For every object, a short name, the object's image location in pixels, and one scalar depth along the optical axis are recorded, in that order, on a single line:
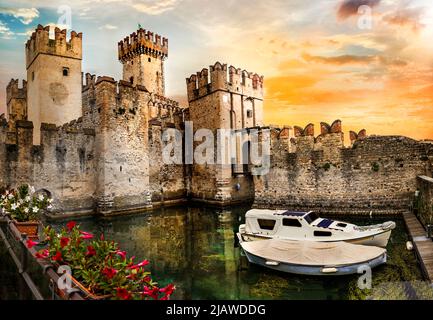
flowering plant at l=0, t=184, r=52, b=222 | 6.38
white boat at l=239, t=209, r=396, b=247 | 9.08
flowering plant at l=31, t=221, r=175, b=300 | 3.10
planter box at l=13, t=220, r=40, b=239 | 6.03
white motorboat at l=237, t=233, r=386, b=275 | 7.39
